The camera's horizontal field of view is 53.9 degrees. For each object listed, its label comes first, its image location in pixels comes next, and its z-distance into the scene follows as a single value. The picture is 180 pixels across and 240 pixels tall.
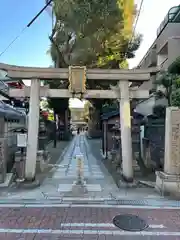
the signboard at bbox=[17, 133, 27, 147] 6.85
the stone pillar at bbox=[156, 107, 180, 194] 5.48
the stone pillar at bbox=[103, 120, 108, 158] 11.92
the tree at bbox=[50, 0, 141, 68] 14.38
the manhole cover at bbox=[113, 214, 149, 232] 3.89
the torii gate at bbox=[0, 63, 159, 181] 6.47
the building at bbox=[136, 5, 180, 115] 12.33
